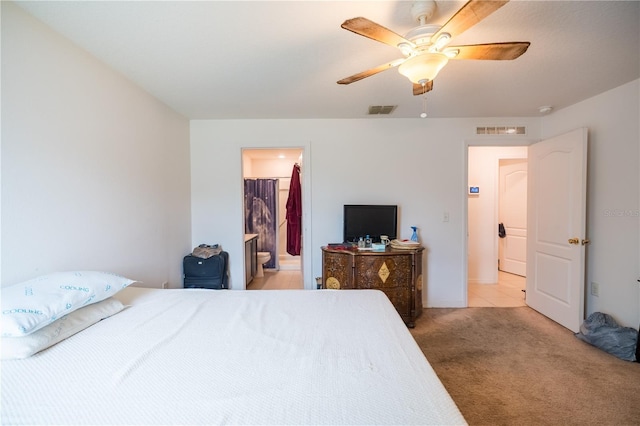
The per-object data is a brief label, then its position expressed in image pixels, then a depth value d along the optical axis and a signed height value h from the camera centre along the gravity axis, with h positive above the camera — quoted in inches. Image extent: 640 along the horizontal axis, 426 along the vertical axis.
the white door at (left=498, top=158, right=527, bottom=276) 177.5 -6.1
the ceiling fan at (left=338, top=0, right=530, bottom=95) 46.6 +32.1
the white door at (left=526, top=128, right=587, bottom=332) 99.3 -9.7
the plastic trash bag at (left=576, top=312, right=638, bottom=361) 83.6 -44.8
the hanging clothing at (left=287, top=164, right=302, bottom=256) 182.9 -3.9
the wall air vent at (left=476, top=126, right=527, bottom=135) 125.3 +36.2
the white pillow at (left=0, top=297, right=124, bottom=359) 38.6 -21.2
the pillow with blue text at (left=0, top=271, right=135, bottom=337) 39.4 -16.1
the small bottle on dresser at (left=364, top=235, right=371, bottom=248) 114.4 -16.5
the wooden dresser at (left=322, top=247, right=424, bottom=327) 106.4 -28.5
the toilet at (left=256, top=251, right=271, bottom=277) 183.6 -39.0
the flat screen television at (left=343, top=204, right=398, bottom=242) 122.3 -7.0
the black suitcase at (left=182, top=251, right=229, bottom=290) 116.0 -29.7
